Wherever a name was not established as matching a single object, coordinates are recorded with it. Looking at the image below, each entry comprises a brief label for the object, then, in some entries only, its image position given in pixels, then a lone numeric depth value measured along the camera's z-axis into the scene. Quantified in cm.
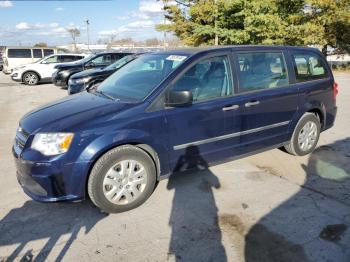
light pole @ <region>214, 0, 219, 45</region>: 2281
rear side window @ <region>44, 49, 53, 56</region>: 2160
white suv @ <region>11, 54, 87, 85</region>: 1667
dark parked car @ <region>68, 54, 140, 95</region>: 1038
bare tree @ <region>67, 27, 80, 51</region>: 6925
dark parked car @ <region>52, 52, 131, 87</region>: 1405
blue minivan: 339
